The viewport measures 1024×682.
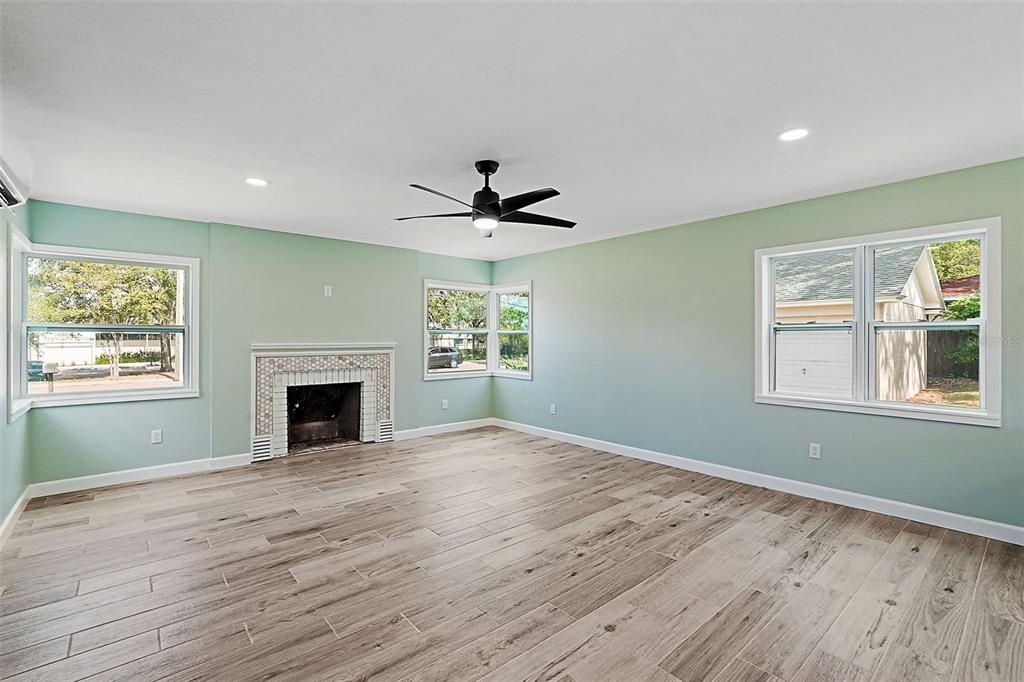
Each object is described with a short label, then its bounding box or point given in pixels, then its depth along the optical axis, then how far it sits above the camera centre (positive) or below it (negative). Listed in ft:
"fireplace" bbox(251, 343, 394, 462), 17.69 -2.18
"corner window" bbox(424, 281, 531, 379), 22.63 +0.56
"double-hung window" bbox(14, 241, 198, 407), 13.91 +0.45
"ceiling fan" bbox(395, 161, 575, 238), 10.39 +3.02
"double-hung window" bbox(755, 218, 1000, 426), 11.24 +0.46
